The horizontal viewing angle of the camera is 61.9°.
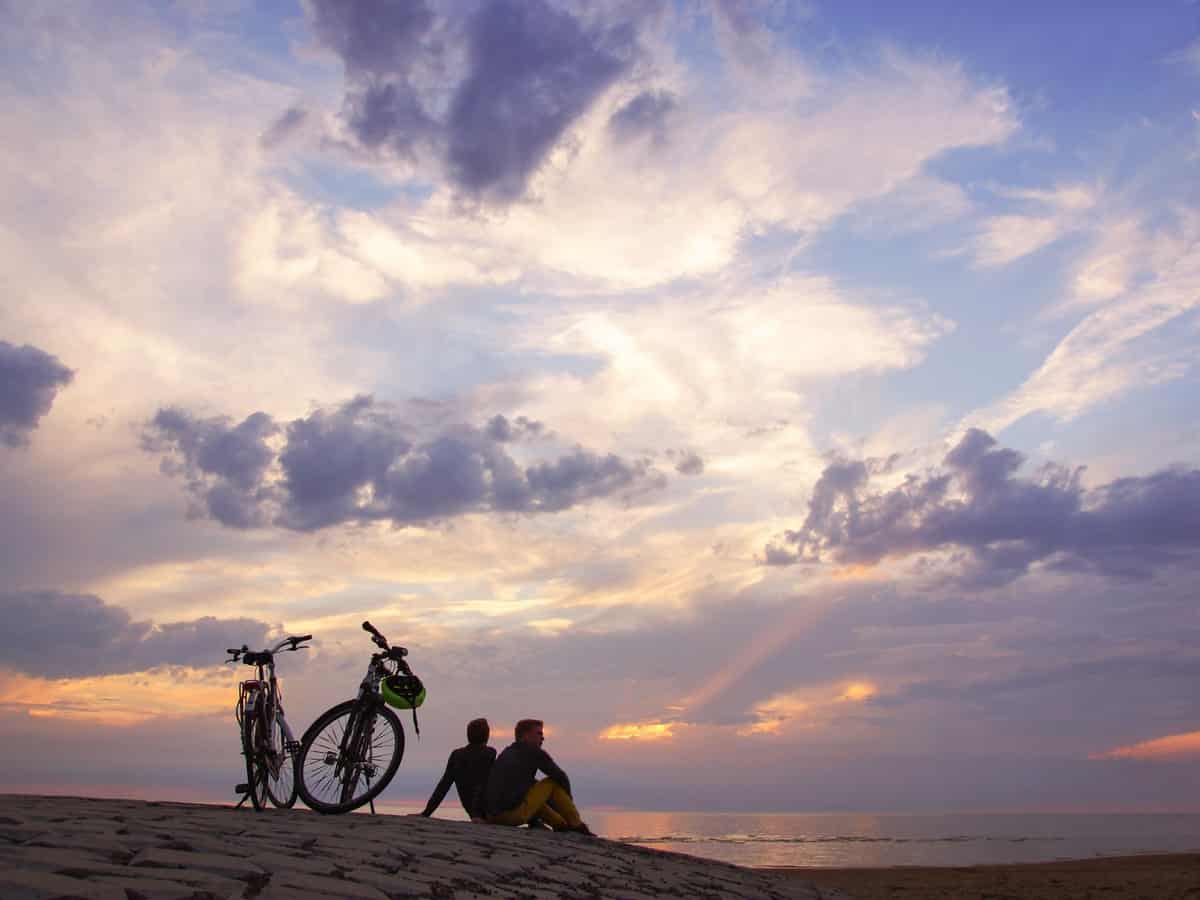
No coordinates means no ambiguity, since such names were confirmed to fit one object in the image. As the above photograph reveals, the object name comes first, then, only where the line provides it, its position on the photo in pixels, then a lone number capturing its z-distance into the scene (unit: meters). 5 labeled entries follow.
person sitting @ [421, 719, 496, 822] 13.69
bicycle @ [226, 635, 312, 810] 12.18
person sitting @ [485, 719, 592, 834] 12.58
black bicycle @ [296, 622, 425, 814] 11.84
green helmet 12.12
